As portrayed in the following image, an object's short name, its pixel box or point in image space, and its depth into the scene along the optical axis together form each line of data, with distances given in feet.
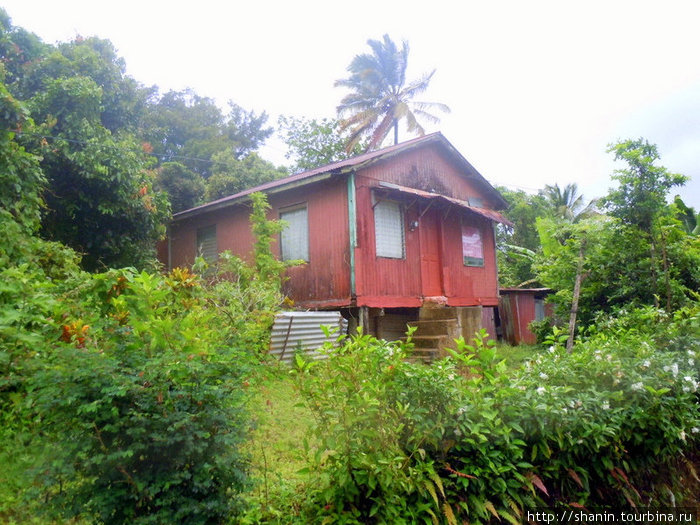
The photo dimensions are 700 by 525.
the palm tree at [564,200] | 91.86
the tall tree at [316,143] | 87.81
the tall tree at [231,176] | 69.15
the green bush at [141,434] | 7.20
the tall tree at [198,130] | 84.33
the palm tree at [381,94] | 82.84
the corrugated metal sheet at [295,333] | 27.37
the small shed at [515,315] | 58.18
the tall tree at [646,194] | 28.58
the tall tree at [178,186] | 65.57
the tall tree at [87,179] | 36.35
